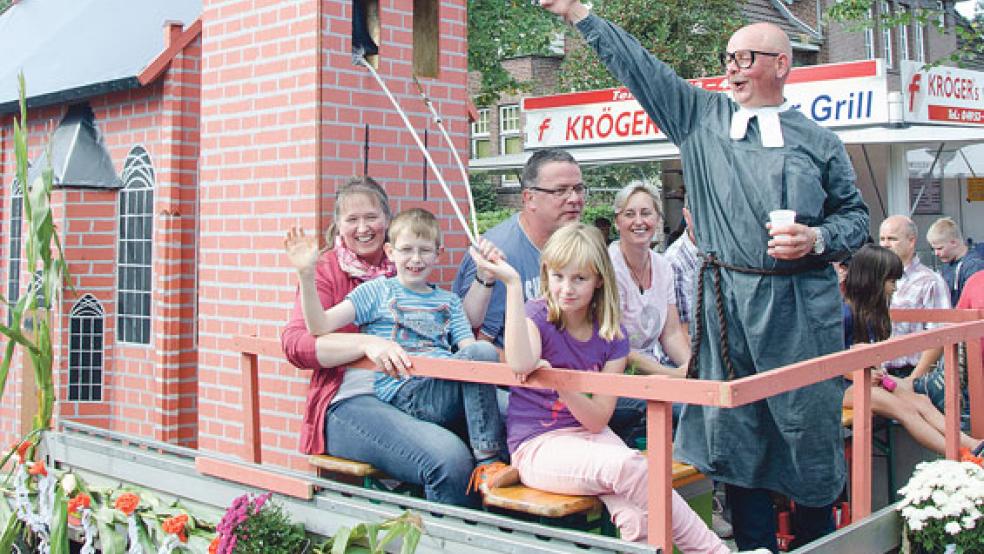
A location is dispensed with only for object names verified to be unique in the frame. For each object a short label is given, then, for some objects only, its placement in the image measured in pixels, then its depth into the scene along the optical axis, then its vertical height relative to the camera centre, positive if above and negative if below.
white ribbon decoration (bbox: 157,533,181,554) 4.00 -1.00
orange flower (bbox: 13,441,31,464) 4.90 -0.78
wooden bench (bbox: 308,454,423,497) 3.99 -0.72
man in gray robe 3.49 +0.06
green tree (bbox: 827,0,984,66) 12.58 +3.47
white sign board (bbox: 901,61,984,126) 11.60 +2.28
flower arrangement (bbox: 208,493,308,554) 3.59 -0.86
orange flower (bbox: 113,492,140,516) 4.17 -0.88
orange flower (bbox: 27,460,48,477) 4.73 -0.84
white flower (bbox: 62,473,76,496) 4.57 -0.88
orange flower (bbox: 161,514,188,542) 3.98 -0.92
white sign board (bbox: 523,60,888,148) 11.31 +2.26
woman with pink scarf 3.78 -0.43
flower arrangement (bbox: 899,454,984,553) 3.36 -0.73
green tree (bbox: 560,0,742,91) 17.05 +4.33
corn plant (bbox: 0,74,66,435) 4.41 +0.09
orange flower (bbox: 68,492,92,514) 4.43 -0.93
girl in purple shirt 3.26 -0.41
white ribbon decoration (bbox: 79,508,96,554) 4.27 -1.03
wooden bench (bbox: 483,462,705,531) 3.28 -0.71
